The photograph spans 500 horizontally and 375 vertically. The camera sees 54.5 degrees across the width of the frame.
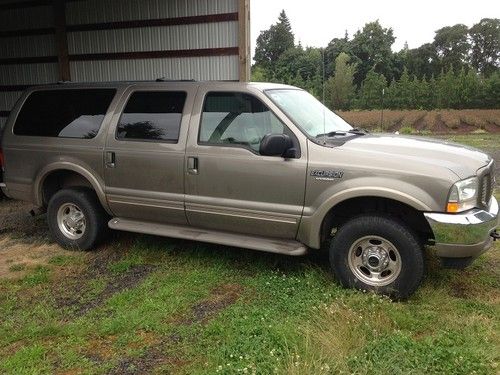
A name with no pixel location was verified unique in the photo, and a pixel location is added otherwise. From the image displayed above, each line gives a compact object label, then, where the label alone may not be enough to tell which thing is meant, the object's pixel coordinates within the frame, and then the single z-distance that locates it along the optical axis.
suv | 3.96
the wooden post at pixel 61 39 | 10.14
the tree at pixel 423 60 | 57.56
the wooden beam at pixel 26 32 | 10.46
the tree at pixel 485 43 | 65.69
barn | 8.94
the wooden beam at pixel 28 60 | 10.61
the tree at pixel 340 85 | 18.50
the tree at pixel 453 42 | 67.66
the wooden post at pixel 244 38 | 8.53
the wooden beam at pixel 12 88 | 11.00
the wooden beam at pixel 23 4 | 10.35
